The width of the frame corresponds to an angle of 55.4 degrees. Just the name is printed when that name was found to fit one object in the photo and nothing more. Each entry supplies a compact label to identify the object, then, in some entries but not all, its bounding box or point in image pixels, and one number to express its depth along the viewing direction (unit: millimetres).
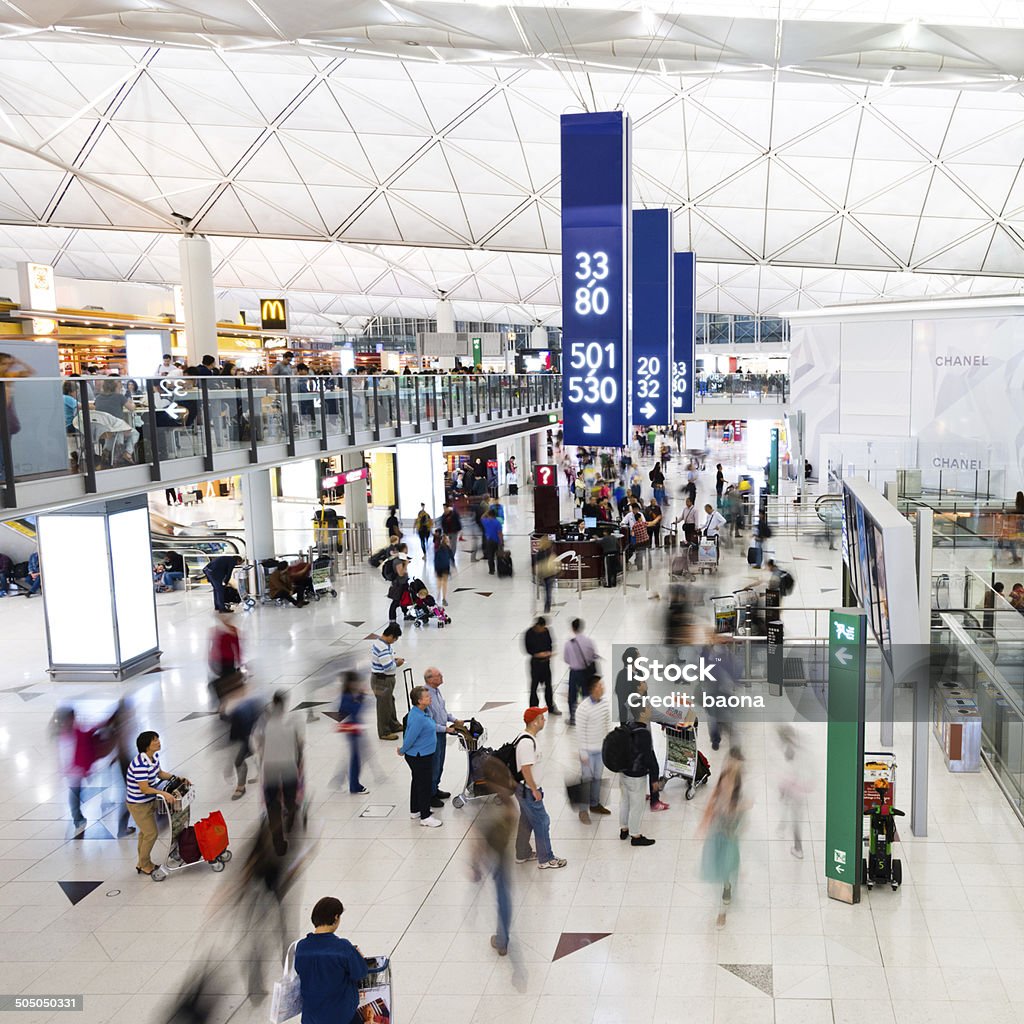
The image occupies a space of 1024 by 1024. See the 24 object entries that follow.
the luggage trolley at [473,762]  10594
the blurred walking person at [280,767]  9094
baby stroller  19984
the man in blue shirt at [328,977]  6035
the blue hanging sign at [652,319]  19234
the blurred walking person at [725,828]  8398
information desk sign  35344
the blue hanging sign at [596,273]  12094
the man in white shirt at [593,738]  10438
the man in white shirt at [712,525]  25062
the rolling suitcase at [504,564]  25500
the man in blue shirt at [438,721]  10977
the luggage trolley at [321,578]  23281
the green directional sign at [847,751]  8625
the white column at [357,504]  34469
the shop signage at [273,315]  33312
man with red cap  9234
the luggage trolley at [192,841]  9789
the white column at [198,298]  26484
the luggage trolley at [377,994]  6285
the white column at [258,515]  24594
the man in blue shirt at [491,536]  26031
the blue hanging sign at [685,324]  25609
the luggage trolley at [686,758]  11266
